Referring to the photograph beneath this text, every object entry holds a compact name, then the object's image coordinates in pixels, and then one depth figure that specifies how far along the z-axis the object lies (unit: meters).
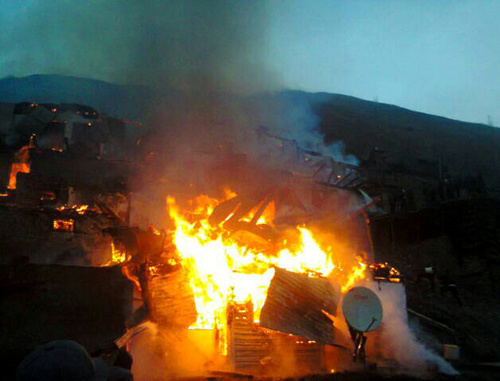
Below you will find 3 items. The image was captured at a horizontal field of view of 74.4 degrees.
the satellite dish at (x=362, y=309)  9.17
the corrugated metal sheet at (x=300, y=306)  8.96
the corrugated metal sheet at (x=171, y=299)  9.97
